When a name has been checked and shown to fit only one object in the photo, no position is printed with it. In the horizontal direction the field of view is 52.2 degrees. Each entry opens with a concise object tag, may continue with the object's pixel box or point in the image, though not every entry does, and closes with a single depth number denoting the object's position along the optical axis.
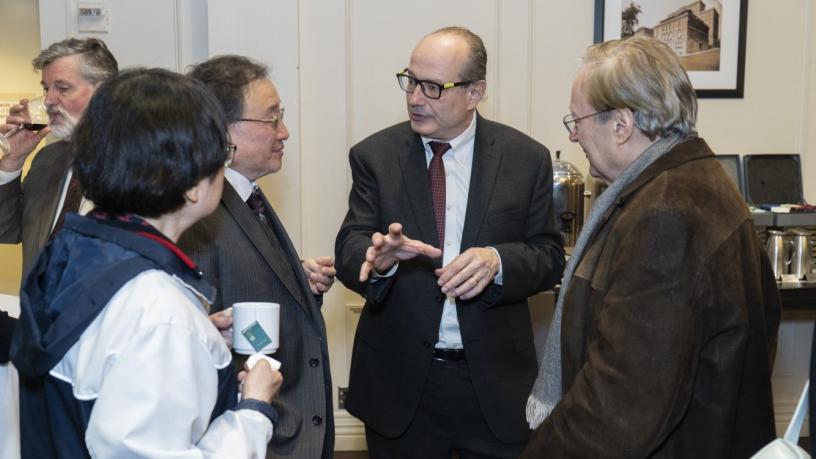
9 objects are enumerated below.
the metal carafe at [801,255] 3.83
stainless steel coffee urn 3.79
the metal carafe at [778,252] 3.81
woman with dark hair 1.25
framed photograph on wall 4.04
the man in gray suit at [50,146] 2.78
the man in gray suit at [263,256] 2.00
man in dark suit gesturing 2.54
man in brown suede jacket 1.68
